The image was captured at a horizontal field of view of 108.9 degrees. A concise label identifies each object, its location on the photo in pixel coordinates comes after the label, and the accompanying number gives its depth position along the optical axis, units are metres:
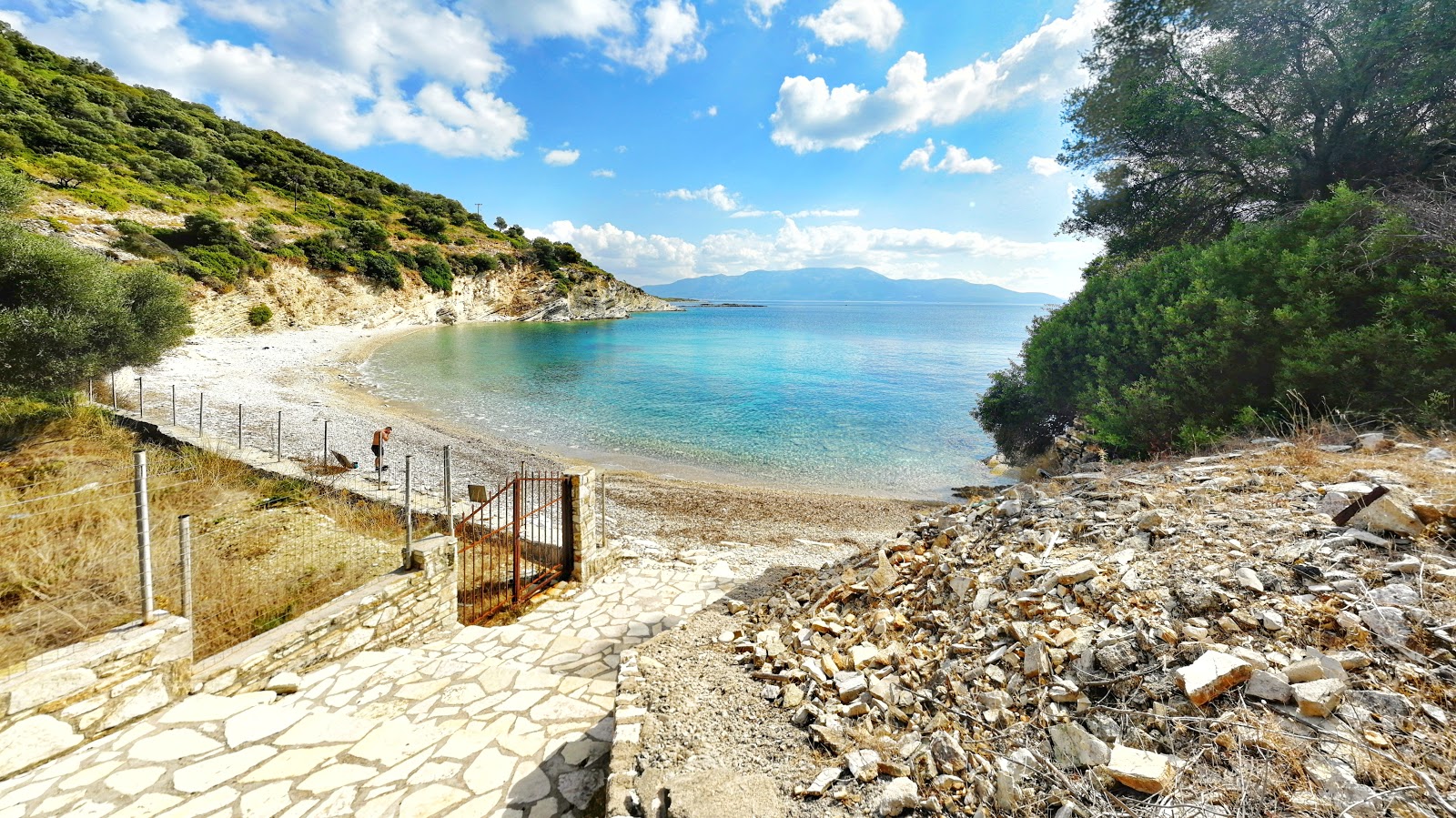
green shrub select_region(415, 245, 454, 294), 61.78
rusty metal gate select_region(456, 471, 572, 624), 7.07
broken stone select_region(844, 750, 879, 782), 2.78
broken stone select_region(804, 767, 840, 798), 2.76
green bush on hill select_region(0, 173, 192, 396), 11.04
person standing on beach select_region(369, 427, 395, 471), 13.64
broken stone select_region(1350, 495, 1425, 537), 3.46
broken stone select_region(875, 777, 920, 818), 2.53
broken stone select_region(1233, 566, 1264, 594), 3.26
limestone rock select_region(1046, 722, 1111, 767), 2.47
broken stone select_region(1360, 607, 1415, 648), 2.62
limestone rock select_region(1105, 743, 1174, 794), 2.20
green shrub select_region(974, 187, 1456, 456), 7.14
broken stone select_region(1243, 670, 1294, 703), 2.38
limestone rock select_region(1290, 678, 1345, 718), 2.24
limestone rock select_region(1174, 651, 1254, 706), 2.50
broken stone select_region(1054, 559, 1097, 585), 3.84
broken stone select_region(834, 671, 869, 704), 3.46
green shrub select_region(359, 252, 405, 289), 52.47
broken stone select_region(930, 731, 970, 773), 2.68
